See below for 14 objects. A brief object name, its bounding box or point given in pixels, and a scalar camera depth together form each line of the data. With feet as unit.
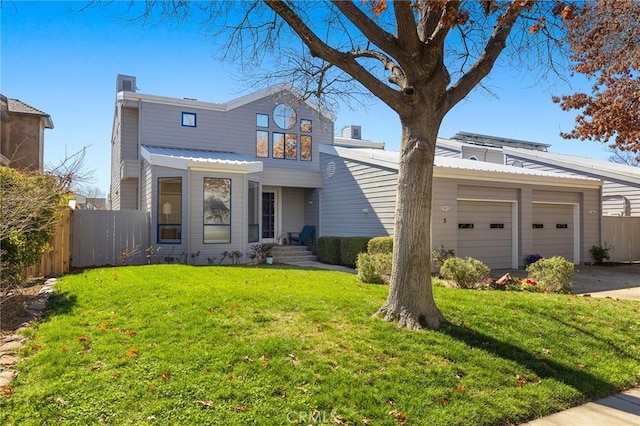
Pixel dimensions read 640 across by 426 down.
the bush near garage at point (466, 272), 29.40
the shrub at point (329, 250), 46.14
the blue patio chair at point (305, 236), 53.78
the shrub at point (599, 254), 50.03
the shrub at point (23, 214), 17.67
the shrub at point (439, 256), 37.96
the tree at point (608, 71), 30.19
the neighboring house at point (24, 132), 51.31
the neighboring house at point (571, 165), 59.00
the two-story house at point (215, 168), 41.37
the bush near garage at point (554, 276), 29.73
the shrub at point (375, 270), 29.40
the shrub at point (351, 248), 41.96
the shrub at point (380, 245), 37.55
